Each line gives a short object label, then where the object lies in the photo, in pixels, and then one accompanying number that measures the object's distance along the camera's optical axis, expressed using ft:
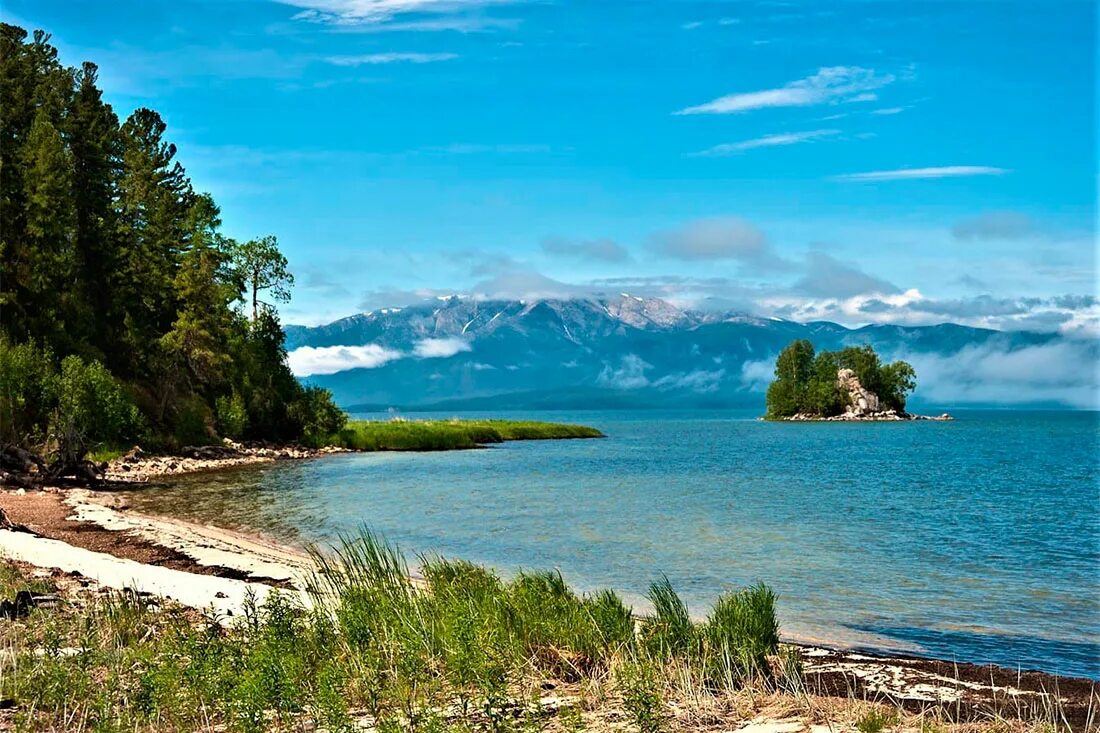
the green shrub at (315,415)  288.92
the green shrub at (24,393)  148.97
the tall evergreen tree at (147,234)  239.71
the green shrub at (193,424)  228.02
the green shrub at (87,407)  146.00
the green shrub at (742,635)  38.52
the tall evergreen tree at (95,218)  225.56
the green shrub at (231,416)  250.16
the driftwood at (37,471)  134.51
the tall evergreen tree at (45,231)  185.57
